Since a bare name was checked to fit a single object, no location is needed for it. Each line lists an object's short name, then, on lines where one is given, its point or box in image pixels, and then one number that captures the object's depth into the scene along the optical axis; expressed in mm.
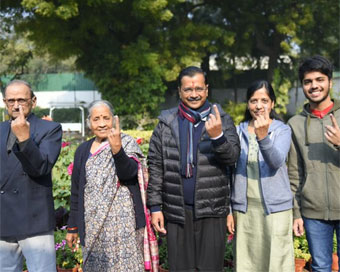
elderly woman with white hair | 2727
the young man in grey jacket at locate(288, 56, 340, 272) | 2633
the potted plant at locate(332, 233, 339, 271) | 3652
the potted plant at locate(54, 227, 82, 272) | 3598
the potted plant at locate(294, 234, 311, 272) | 3570
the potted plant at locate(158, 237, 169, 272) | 3535
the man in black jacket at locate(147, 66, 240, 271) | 2717
